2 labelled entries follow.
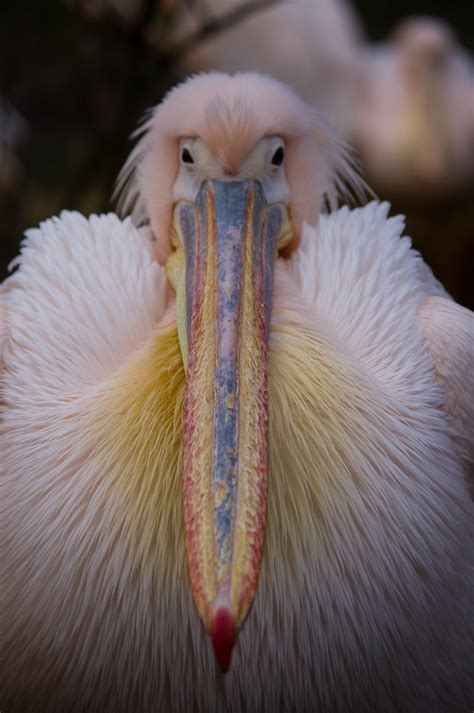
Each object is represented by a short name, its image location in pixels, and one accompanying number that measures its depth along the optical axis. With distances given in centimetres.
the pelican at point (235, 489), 408
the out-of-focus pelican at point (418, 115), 724
